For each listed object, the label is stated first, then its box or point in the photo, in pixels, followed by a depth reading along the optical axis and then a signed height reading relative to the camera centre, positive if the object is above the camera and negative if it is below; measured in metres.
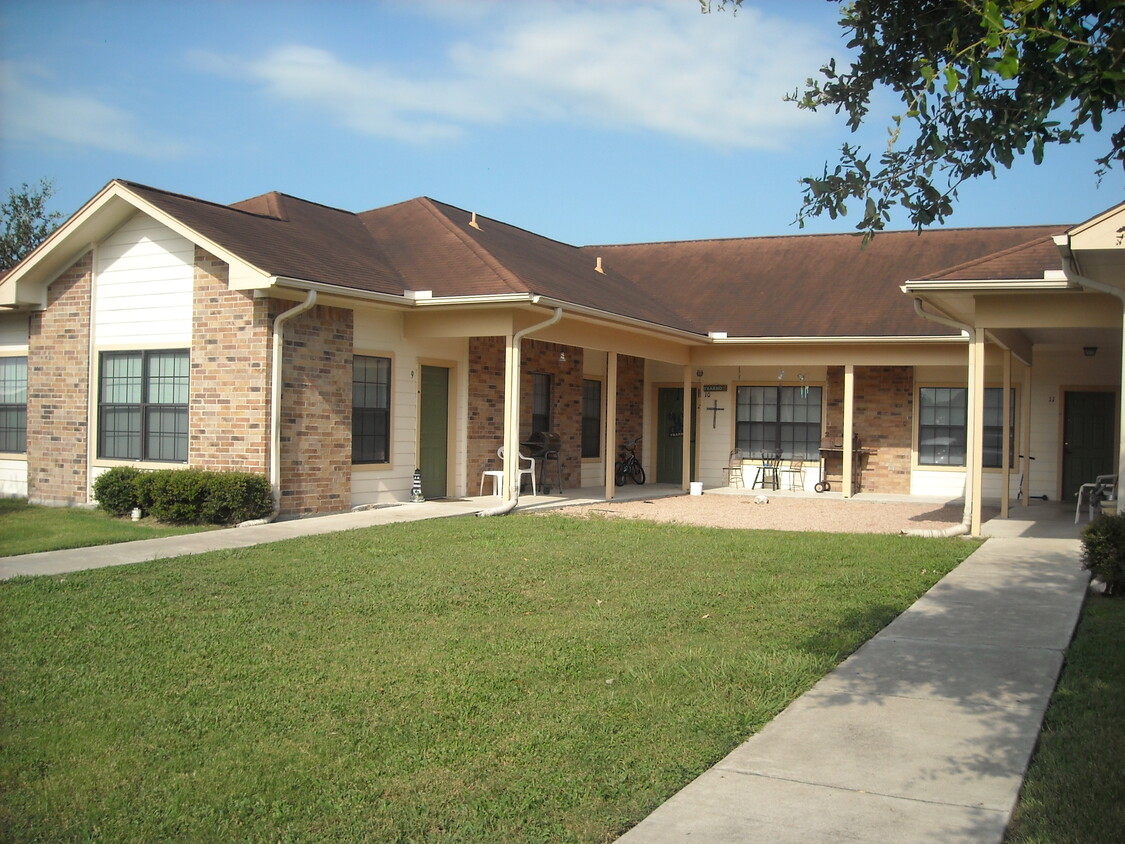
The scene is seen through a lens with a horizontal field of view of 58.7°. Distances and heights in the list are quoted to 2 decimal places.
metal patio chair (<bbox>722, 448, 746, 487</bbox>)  21.08 -0.96
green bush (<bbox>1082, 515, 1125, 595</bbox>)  8.56 -1.02
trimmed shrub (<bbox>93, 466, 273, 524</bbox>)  12.39 -1.08
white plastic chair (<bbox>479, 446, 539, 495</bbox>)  16.06 -0.92
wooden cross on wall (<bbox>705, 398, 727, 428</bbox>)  21.31 +0.26
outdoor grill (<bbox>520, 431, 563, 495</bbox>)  17.55 -0.55
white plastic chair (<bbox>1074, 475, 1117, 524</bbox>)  13.75 -0.85
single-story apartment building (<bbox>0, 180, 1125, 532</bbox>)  12.99 +1.07
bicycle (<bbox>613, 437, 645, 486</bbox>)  20.98 -0.95
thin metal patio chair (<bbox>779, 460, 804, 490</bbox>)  20.50 -1.01
